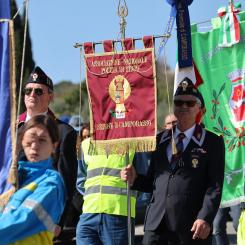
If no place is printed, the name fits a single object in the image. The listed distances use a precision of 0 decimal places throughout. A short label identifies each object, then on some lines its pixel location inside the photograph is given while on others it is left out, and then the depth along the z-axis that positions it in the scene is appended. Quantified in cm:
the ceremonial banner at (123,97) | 781
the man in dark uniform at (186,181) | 716
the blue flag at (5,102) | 536
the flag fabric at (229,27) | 964
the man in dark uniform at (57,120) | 714
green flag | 943
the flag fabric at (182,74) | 819
